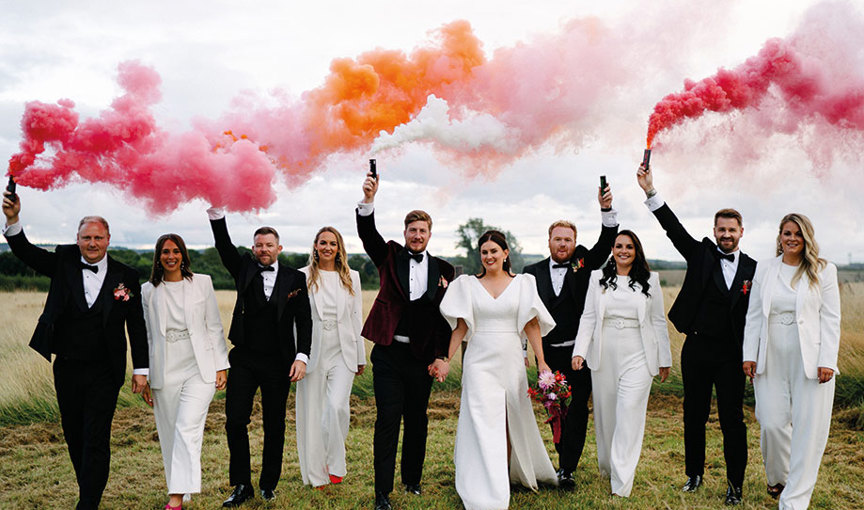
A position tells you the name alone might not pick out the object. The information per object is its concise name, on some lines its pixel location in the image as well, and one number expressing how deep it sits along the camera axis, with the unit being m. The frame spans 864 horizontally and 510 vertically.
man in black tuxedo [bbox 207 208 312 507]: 6.02
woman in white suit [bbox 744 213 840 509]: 5.49
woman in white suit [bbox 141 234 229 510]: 5.71
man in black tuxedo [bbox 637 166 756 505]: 6.04
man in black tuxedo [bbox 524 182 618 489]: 6.65
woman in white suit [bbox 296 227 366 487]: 6.61
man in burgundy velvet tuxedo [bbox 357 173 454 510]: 5.98
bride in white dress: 5.85
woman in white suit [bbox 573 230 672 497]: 6.18
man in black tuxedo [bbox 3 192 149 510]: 5.50
